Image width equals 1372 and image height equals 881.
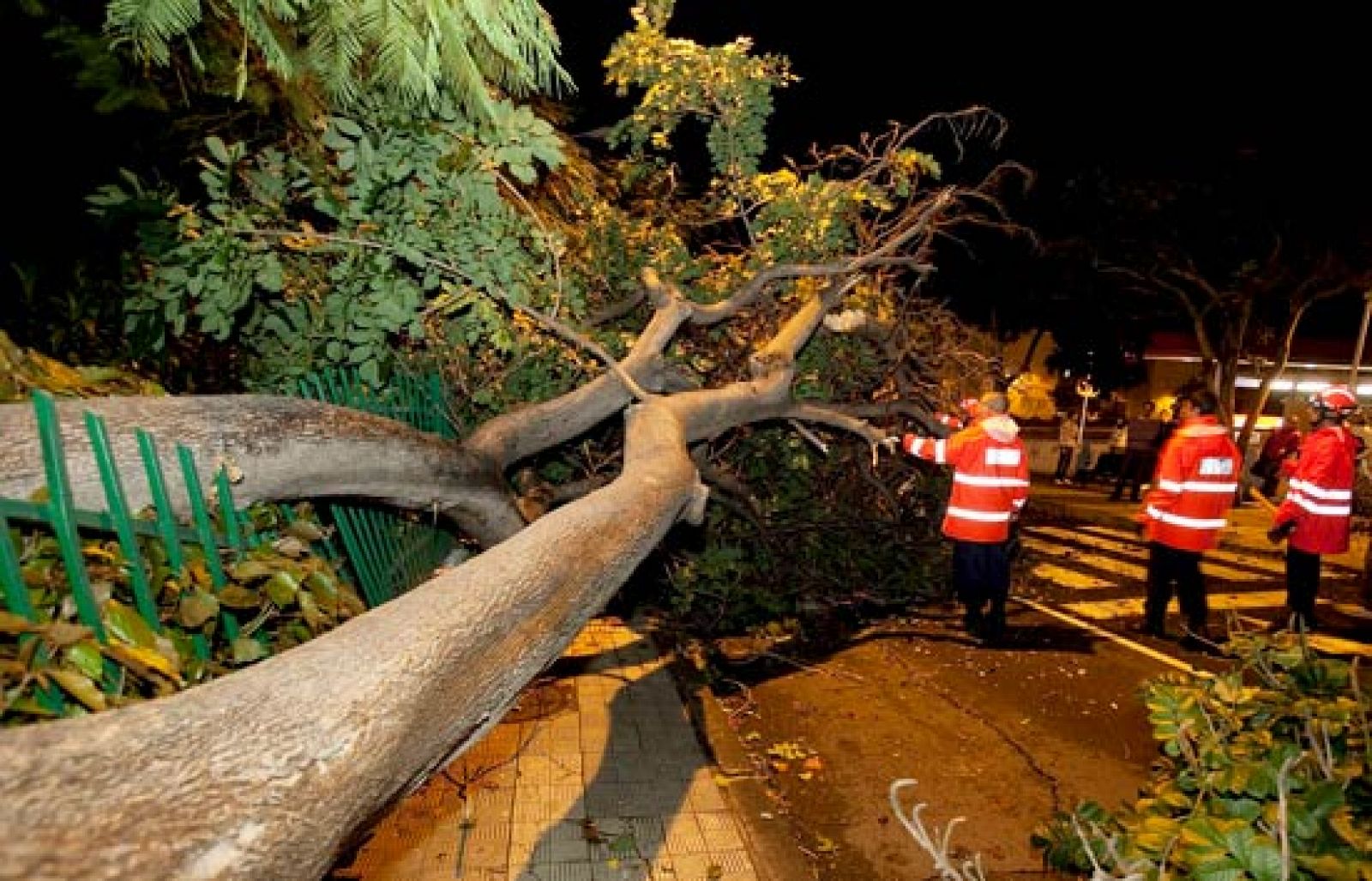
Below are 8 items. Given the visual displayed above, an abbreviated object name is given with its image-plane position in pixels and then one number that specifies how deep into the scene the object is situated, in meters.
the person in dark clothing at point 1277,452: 11.57
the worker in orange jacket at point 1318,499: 5.94
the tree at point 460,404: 0.99
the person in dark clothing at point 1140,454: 13.97
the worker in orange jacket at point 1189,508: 5.76
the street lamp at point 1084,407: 17.75
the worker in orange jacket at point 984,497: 5.68
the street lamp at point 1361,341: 13.06
